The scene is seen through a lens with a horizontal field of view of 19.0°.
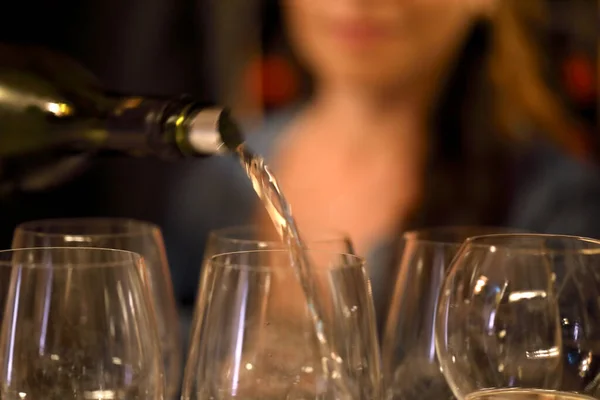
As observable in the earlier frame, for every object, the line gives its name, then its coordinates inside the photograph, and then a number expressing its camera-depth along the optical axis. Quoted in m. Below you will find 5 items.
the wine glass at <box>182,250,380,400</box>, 0.95
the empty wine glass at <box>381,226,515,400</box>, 1.09
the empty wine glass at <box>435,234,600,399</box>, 1.00
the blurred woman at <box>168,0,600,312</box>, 1.47
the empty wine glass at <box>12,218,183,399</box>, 1.15
